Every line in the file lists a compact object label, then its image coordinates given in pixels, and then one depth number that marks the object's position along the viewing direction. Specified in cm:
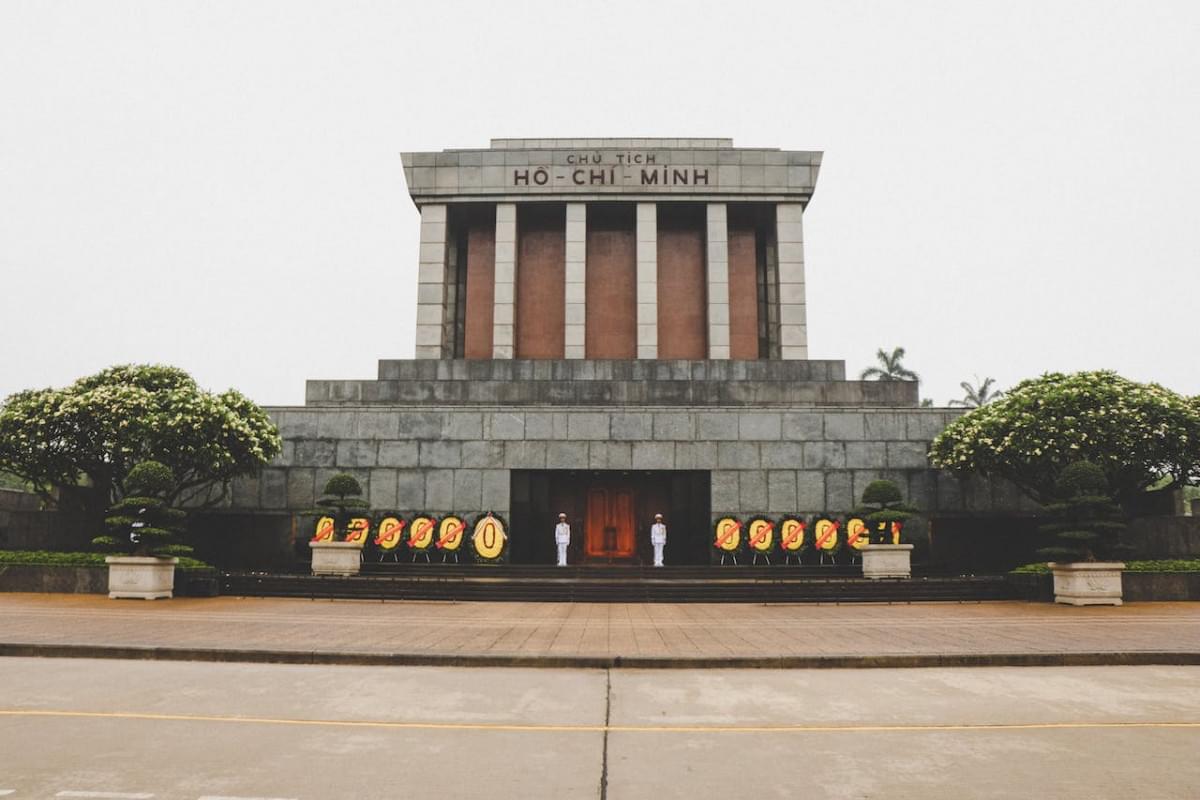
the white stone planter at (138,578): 1992
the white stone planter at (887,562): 2348
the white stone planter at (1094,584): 1920
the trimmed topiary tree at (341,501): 2409
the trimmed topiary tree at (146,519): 2027
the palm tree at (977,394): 7694
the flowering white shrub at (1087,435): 2384
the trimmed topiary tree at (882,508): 2411
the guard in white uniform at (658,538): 2627
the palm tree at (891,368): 7039
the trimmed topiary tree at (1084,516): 1992
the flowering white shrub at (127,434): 2403
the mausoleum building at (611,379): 2789
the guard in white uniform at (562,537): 2617
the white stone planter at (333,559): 2338
